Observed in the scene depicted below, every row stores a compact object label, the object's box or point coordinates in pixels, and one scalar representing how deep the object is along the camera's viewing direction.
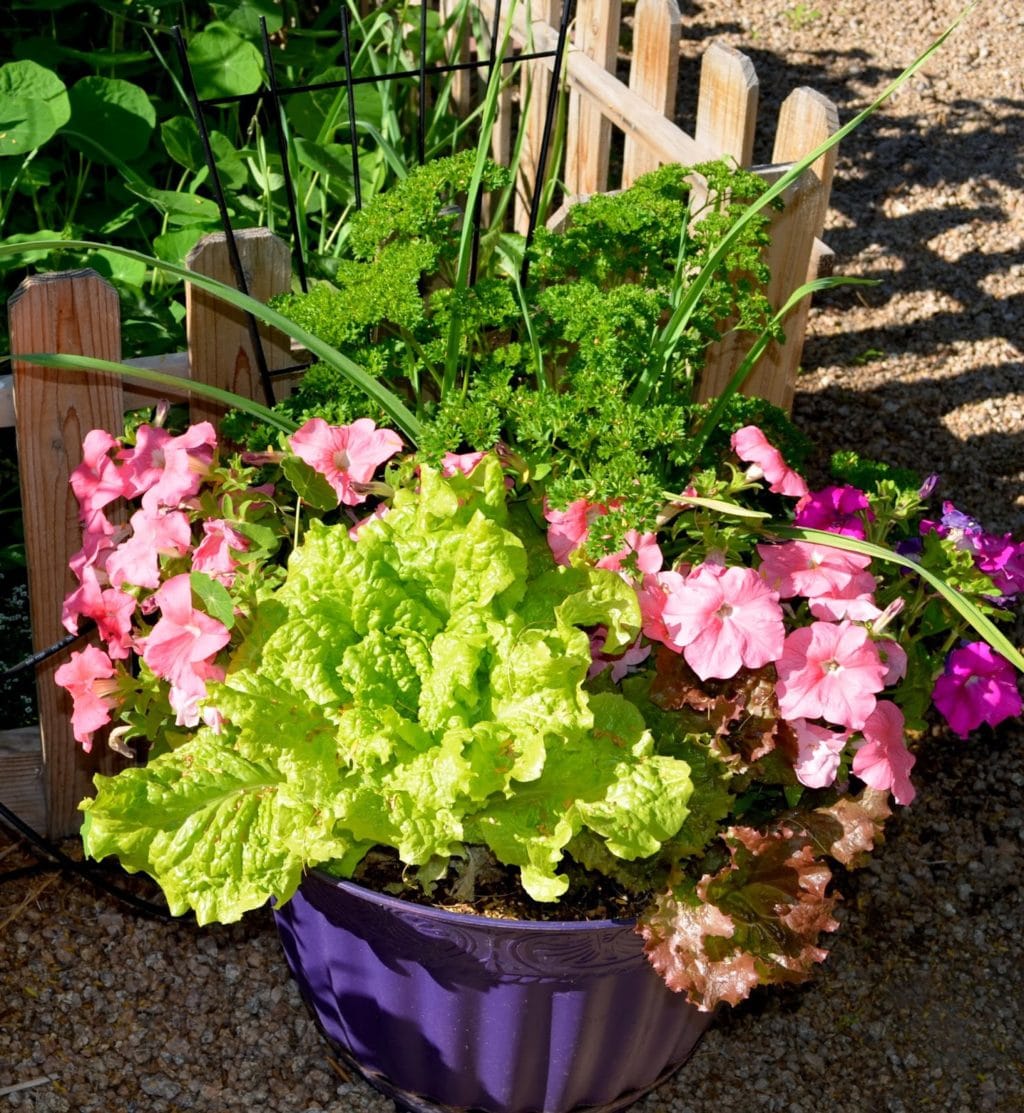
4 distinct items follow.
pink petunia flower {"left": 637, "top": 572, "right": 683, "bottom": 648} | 1.77
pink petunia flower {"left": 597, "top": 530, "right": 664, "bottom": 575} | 1.78
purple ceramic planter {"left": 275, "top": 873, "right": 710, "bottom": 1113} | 1.74
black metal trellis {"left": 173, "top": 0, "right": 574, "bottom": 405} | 2.06
